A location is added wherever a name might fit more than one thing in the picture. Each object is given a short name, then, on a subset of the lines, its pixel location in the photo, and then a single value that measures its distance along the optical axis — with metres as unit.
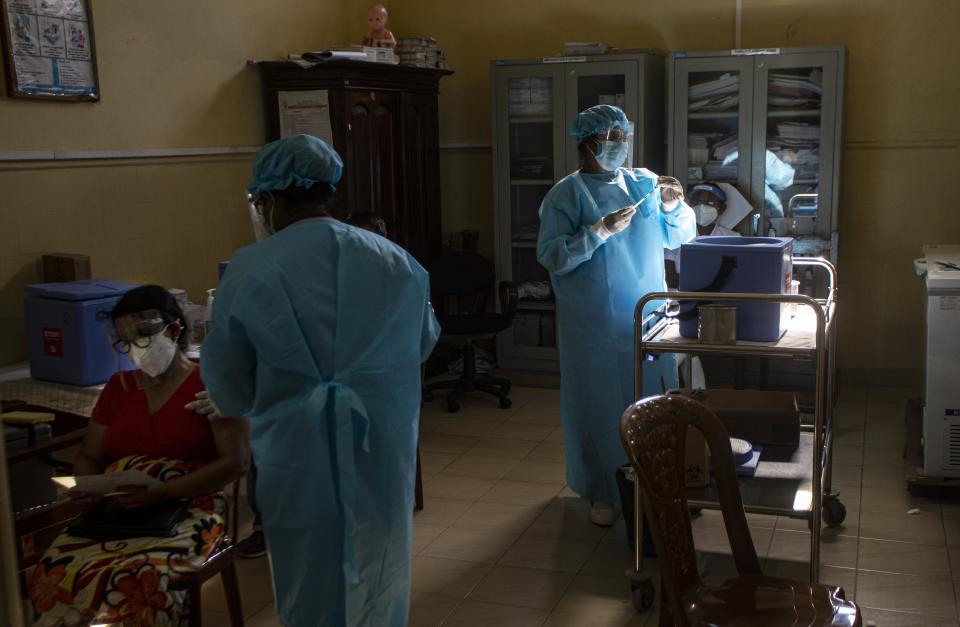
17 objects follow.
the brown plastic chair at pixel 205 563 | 2.25
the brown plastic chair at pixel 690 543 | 2.05
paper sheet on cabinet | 4.92
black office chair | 5.14
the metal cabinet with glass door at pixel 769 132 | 4.93
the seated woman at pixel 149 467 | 2.25
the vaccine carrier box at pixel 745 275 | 2.75
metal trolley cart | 2.65
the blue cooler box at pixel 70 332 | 3.15
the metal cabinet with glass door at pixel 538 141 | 5.25
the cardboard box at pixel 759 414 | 3.01
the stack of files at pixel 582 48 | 5.27
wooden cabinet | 4.93
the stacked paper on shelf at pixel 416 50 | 5.44
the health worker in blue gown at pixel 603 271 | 3.45
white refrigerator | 3.63
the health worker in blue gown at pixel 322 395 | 2.04
